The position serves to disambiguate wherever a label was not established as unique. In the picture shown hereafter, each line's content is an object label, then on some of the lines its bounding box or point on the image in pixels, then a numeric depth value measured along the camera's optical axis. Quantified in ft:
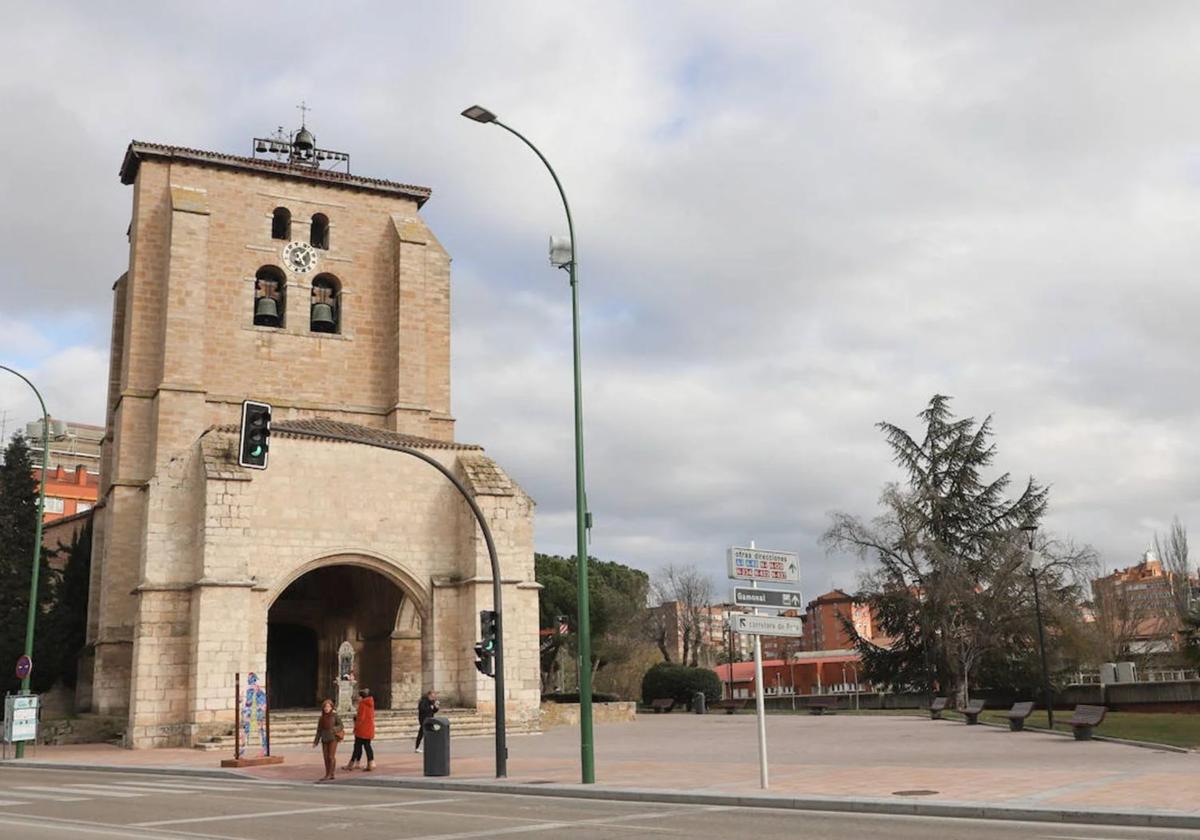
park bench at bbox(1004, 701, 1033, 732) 77.51
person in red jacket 59.98
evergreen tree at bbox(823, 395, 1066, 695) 125.59
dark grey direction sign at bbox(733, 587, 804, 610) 46.16
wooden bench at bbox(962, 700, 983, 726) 86.58
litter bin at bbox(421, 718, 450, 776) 55.57
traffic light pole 53.36
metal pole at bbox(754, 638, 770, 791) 44.37
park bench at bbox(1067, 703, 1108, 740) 64.54
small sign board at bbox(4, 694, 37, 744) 77.10
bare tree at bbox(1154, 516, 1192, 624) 213.05
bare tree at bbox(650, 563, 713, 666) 239.30
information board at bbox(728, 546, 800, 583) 46.60
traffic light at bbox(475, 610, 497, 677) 56.08
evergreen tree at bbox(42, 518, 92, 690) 112.88
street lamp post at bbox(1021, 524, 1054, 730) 84.05
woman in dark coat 56.65
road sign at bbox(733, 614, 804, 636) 45.09
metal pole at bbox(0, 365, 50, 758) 81.71
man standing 67.84
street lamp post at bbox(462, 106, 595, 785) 49.29
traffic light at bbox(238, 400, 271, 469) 49.21
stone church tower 87.97
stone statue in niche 107.55
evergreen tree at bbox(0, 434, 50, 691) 114.52
